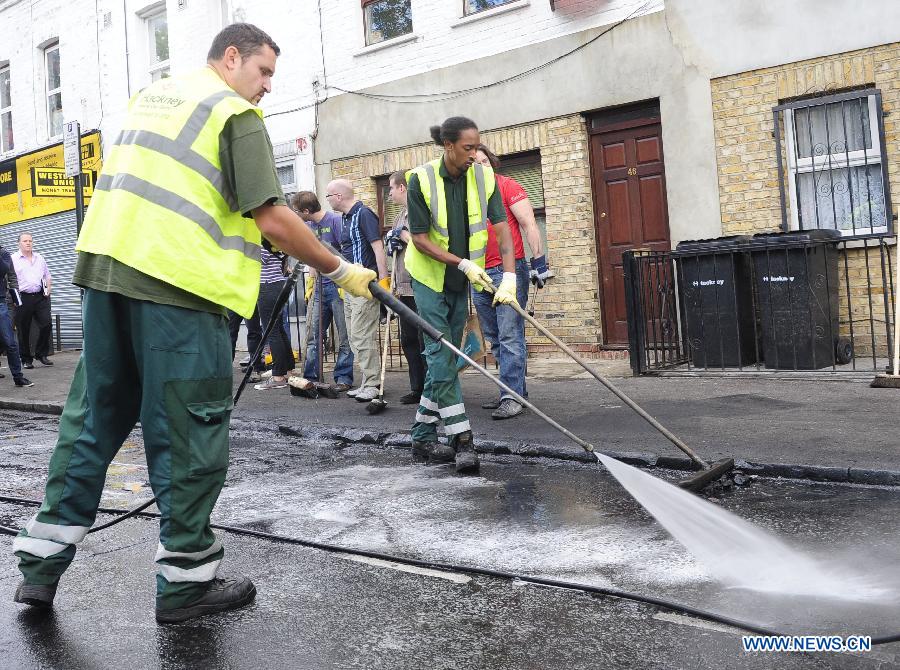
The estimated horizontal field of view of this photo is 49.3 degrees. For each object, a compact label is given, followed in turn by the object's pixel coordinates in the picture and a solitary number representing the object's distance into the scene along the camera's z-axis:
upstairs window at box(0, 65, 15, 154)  22.09
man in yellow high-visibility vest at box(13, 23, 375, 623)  3.26
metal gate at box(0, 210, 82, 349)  19.77
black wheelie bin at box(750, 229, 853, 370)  9.02
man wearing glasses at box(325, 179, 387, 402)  9.02
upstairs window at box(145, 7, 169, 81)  18.20
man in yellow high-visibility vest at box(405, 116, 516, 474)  5.86
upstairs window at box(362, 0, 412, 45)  13.83
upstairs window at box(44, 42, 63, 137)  20.56
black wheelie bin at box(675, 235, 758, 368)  9.54
